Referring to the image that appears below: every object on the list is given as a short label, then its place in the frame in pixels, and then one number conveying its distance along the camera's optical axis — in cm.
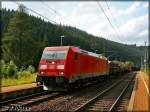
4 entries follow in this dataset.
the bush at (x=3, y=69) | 3355
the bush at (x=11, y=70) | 3409
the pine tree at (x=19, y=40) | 7038
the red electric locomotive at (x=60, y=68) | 2152
